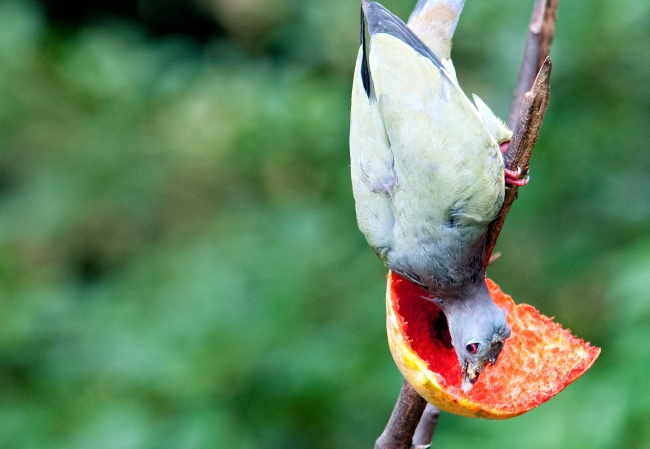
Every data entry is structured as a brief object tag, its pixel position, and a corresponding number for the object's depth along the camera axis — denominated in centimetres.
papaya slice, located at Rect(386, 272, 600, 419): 389
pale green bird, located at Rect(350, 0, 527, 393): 396
